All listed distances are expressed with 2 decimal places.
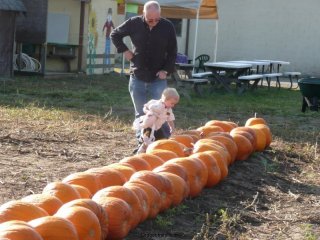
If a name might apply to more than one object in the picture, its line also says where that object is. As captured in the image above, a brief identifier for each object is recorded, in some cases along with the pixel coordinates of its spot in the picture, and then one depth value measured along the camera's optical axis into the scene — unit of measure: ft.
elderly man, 29.07
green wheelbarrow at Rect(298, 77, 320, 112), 48.52
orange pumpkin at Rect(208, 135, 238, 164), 27.04
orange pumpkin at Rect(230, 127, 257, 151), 29.03
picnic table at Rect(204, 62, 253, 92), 61.62
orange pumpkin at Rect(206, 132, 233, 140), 27.68
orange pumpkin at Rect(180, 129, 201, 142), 27.63
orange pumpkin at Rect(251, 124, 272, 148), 31.01
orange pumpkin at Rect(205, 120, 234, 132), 30.86
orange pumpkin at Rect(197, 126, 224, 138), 29.58
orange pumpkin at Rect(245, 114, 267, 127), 32.56
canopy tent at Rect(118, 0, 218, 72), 70.33
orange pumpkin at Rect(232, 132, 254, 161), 28.17
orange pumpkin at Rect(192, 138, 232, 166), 25.18
